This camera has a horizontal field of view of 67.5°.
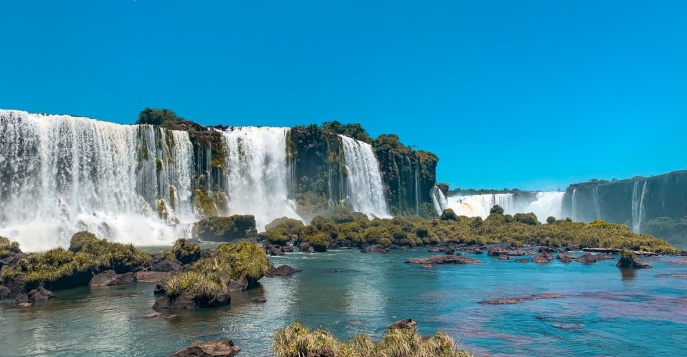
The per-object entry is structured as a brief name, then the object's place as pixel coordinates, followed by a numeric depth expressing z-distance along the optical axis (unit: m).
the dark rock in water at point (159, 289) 29.57
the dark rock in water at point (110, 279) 33.59
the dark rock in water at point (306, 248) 60.47
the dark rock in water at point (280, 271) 38.64
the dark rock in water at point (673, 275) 39.94
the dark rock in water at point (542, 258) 51.00
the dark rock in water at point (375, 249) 62.81
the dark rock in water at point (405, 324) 20.05
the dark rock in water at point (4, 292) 29.03
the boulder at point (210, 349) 16.46
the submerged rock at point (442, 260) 48.81
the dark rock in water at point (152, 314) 23.50
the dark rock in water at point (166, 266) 37.50
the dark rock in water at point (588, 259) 51.12
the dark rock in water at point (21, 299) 27.50
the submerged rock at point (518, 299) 28.16
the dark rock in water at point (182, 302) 25.45
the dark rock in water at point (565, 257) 52.22
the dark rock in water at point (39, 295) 28.01
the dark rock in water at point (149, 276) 35.19
